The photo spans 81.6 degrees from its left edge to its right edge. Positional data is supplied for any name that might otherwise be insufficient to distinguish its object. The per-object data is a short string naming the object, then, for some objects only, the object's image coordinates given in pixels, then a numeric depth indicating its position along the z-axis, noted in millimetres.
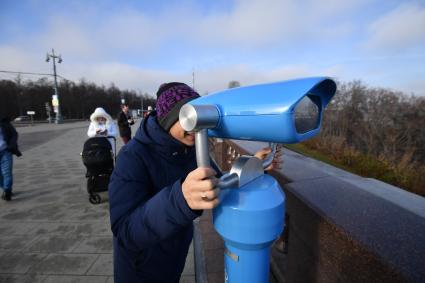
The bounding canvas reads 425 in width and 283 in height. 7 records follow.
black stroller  4027
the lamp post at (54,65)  25125
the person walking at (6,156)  4488
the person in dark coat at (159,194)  759
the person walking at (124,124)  7408
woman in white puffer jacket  4969
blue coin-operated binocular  640
